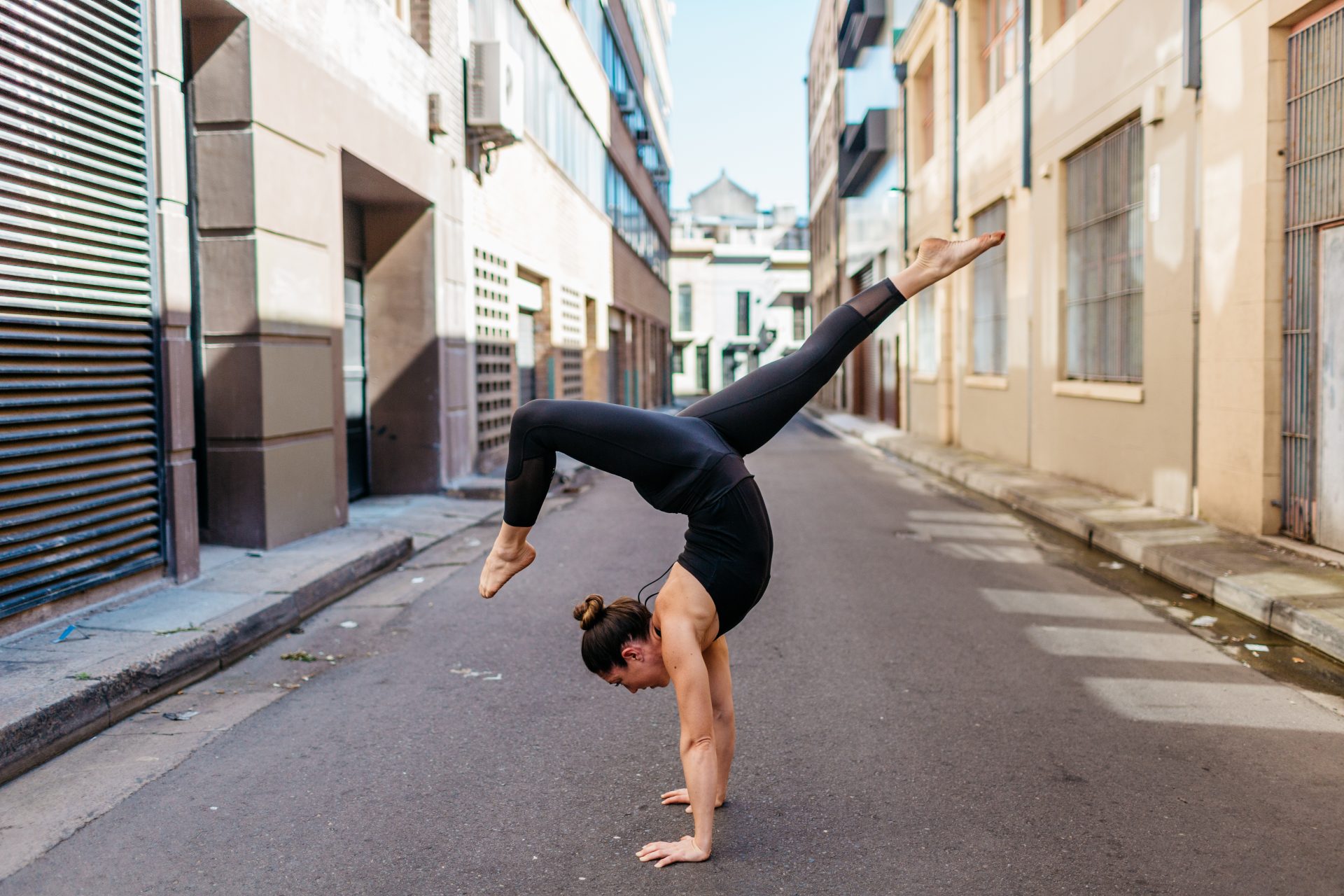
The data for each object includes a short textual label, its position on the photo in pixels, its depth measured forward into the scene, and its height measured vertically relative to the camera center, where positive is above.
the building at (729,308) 57.22 +4.76
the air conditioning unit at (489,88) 12.30 +3.61
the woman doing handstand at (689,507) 3.01 -0.33
